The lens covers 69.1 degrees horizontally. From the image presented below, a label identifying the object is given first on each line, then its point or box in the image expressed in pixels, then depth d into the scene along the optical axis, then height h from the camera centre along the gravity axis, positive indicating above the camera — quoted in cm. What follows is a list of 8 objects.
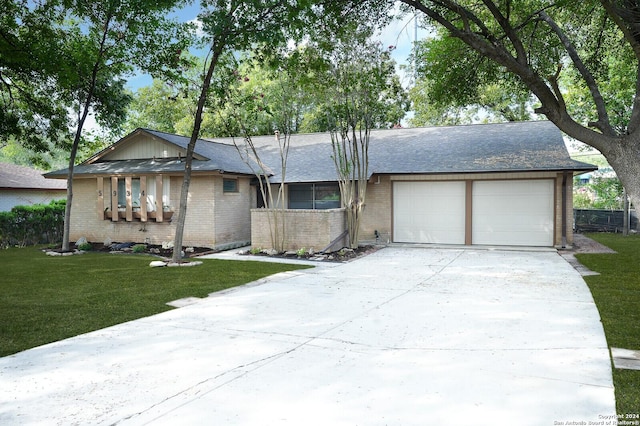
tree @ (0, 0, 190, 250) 1226 +433
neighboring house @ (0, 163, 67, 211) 2258 +84
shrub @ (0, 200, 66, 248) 1728 -81
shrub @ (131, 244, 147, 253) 1462 -138
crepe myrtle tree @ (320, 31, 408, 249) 1317 +335
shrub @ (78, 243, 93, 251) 1531 -141
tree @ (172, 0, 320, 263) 1125 +438
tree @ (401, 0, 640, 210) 672 +387
